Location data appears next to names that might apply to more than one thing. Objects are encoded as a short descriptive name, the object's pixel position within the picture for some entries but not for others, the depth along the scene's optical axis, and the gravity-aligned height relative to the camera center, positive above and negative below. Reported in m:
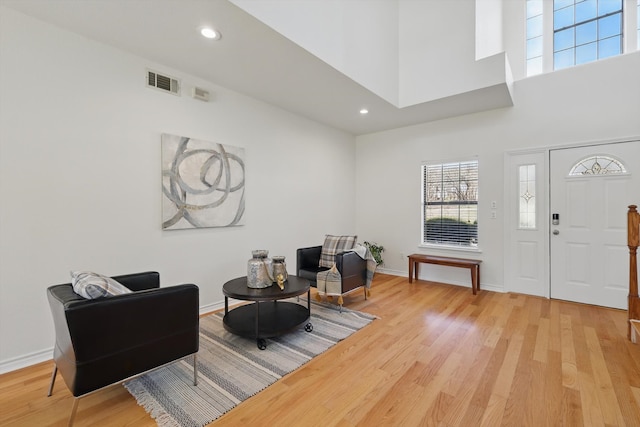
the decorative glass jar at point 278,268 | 2.88 -0.59
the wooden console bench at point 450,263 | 4.26 -0.85
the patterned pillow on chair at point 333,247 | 4.05 -0.55
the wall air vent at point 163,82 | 3.04 +1.39
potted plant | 5.54 -0.82
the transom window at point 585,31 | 3.91 +2.50
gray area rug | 1.83 -1.26
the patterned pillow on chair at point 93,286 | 1.68 -0.46
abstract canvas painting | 3.16 +0.31
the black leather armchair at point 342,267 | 3.55 -0.79
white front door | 3.55 -0.18
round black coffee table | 2.57 -1.09
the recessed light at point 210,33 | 2.49 +1.56
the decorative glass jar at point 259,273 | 2.77 -0.62
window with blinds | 4.72 +0.07
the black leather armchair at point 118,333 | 1.56 -0.74
